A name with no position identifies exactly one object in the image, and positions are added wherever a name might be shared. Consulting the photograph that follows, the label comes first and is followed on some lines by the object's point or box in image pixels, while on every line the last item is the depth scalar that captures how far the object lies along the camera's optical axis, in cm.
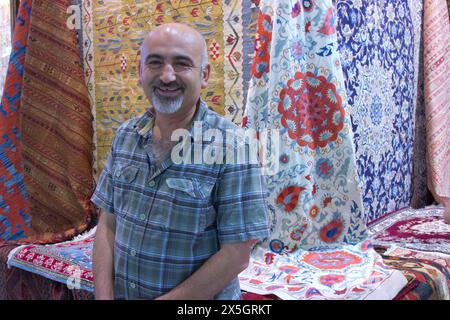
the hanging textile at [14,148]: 293
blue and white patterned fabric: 248
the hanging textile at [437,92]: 345
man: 124
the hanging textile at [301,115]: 207
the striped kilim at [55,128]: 297
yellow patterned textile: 254
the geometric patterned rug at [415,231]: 247
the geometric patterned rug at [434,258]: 199
